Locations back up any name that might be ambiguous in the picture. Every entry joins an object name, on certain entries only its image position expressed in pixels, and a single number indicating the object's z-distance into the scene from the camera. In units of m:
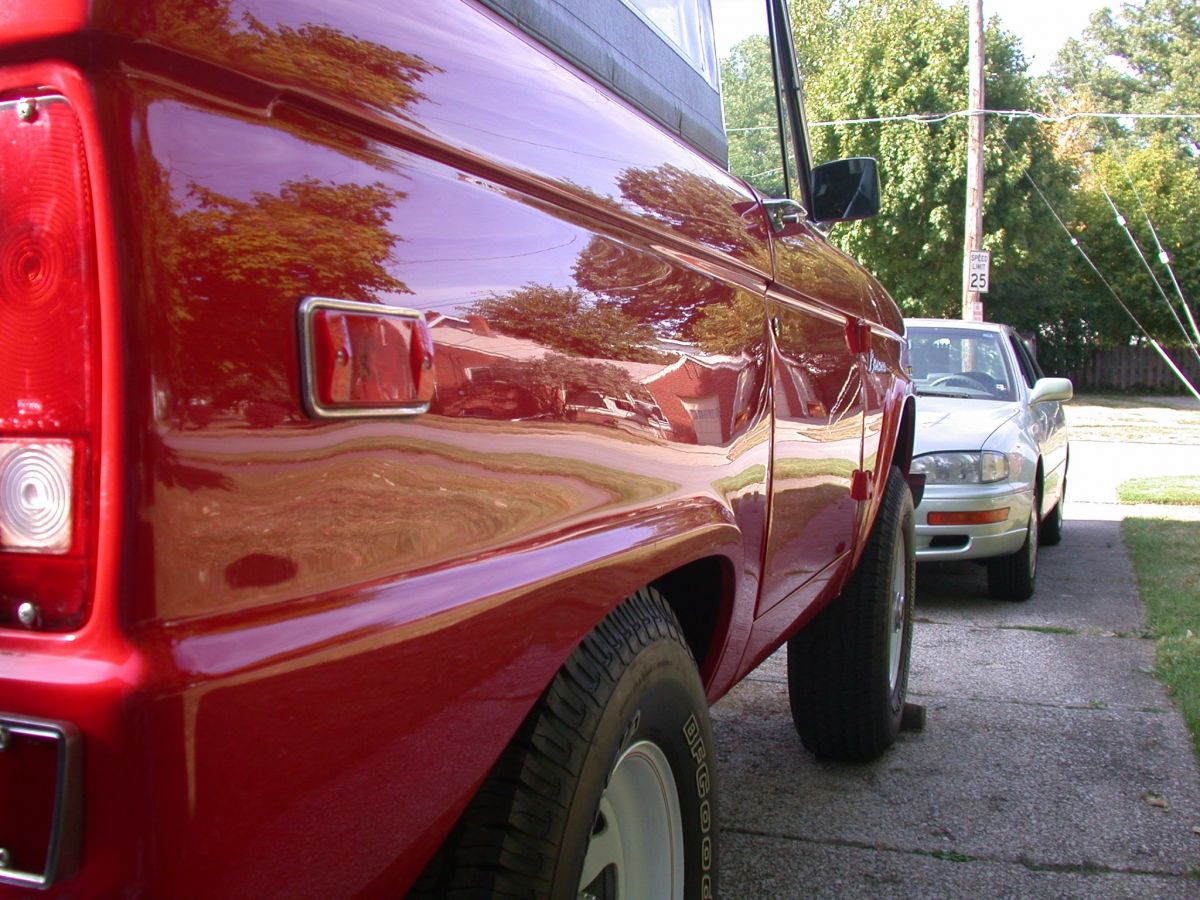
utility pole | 17.28
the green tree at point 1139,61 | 52.91
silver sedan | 6.49
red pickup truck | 0.96
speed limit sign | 17.03
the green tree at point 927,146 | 25.53
